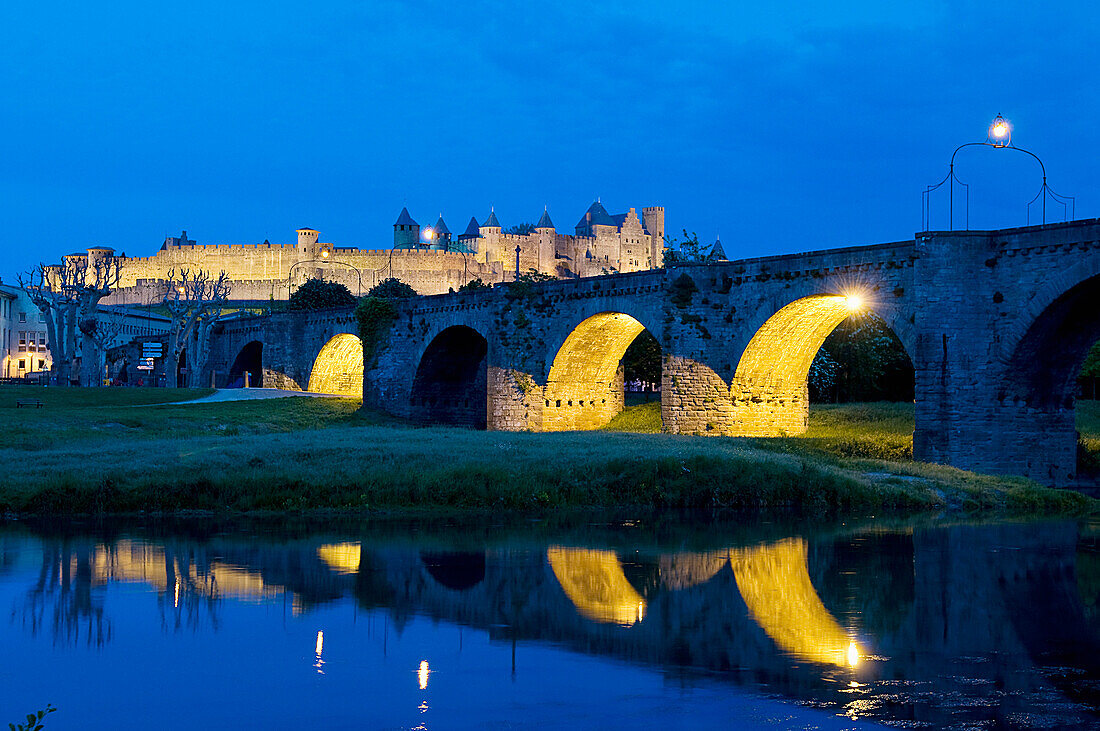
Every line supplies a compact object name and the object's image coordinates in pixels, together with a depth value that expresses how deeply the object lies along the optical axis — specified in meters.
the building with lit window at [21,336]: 97.19
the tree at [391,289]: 99.31
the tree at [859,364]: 56.44
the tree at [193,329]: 67.69
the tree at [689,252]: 72.44
